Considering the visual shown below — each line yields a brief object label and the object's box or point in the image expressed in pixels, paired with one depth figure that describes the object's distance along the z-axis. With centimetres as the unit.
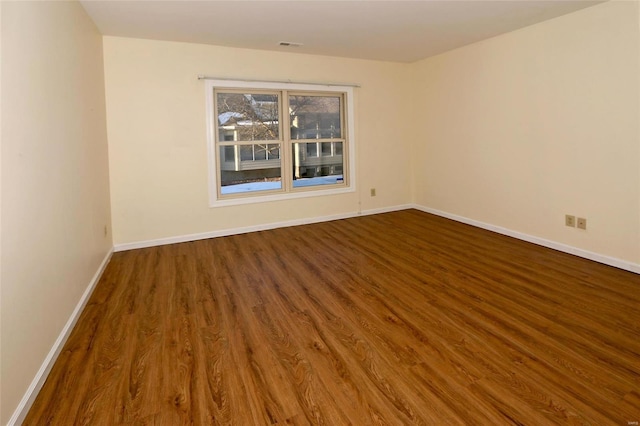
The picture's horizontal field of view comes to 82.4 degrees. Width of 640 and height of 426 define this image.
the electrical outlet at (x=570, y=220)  370
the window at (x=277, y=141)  469
